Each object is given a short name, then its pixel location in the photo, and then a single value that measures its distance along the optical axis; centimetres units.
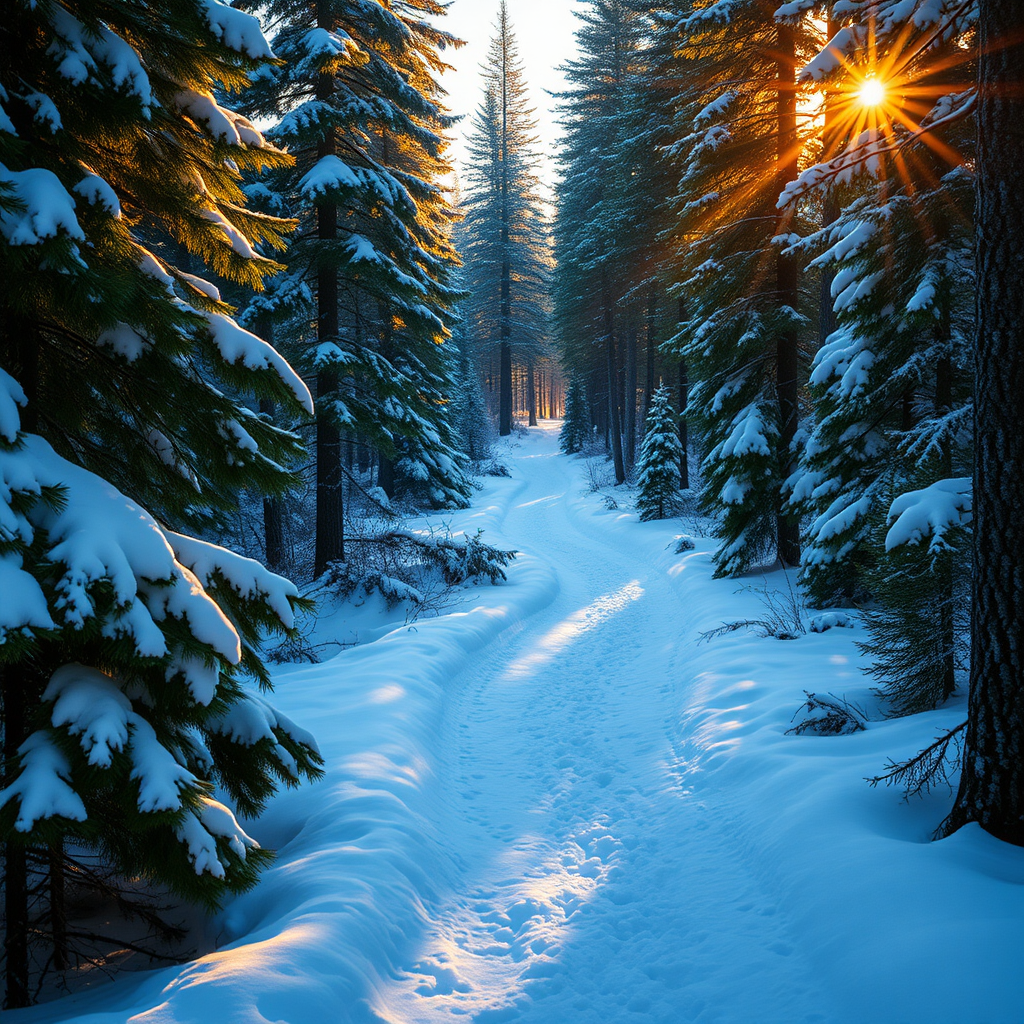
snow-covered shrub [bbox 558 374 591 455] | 4022
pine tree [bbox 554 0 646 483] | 2453
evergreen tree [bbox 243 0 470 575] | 958
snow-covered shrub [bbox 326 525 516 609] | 1167
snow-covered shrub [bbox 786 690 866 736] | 512
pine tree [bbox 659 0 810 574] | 1087
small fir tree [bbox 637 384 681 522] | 1911
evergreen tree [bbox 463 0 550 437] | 4228
